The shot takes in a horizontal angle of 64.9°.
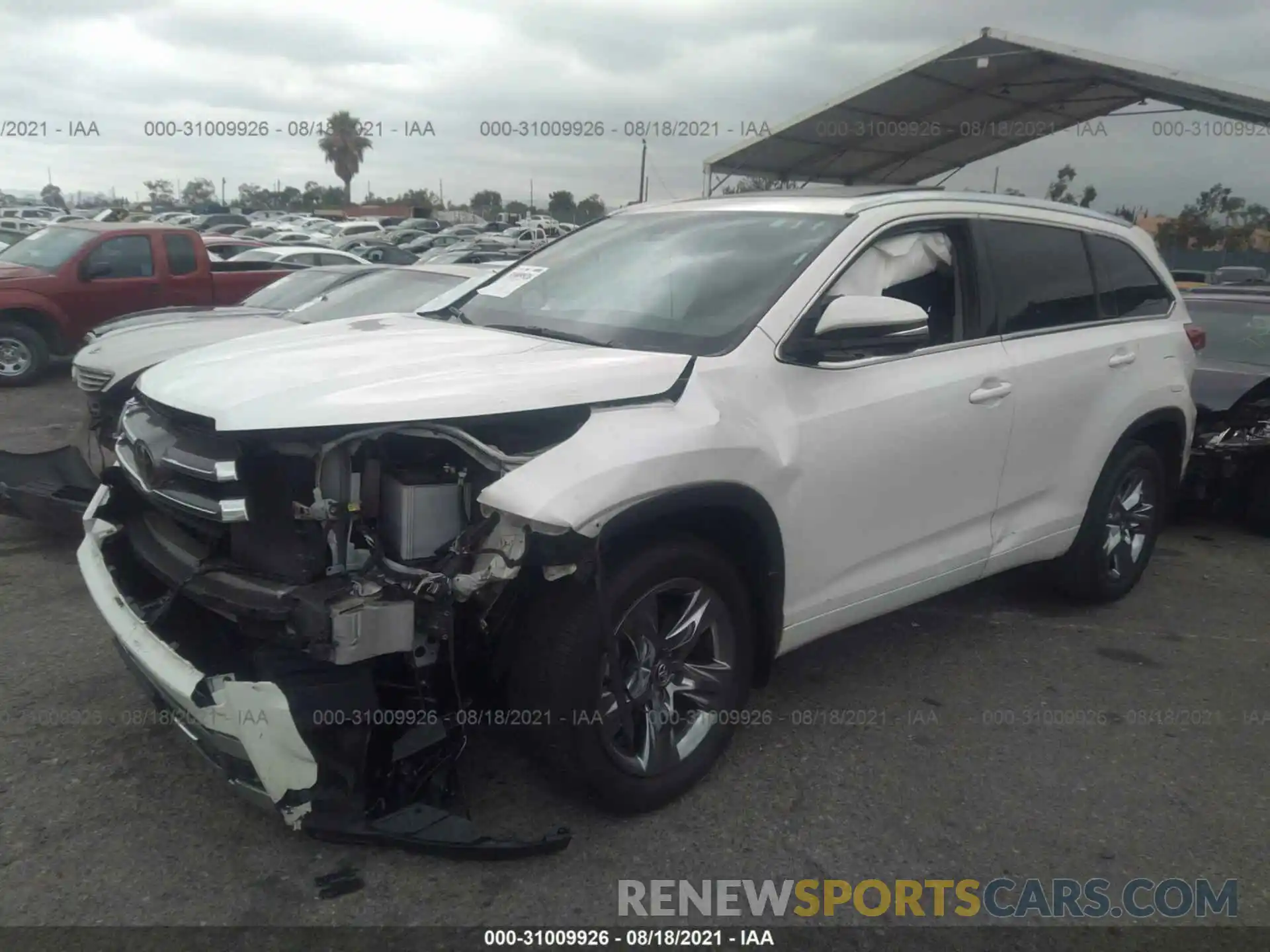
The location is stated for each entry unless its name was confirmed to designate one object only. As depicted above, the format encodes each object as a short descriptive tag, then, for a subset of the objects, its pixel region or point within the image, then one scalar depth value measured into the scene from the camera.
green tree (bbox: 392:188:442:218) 77.19
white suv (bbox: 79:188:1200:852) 2.60
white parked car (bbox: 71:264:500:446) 6.03
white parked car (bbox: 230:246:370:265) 13.31
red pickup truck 10.64
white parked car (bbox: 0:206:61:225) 36.24
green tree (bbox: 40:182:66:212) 69.15
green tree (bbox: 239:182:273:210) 78.67
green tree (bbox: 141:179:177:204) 83.25
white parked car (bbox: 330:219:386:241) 35.31
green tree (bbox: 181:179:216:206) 82.00
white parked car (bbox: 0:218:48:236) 25.90
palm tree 76.25
